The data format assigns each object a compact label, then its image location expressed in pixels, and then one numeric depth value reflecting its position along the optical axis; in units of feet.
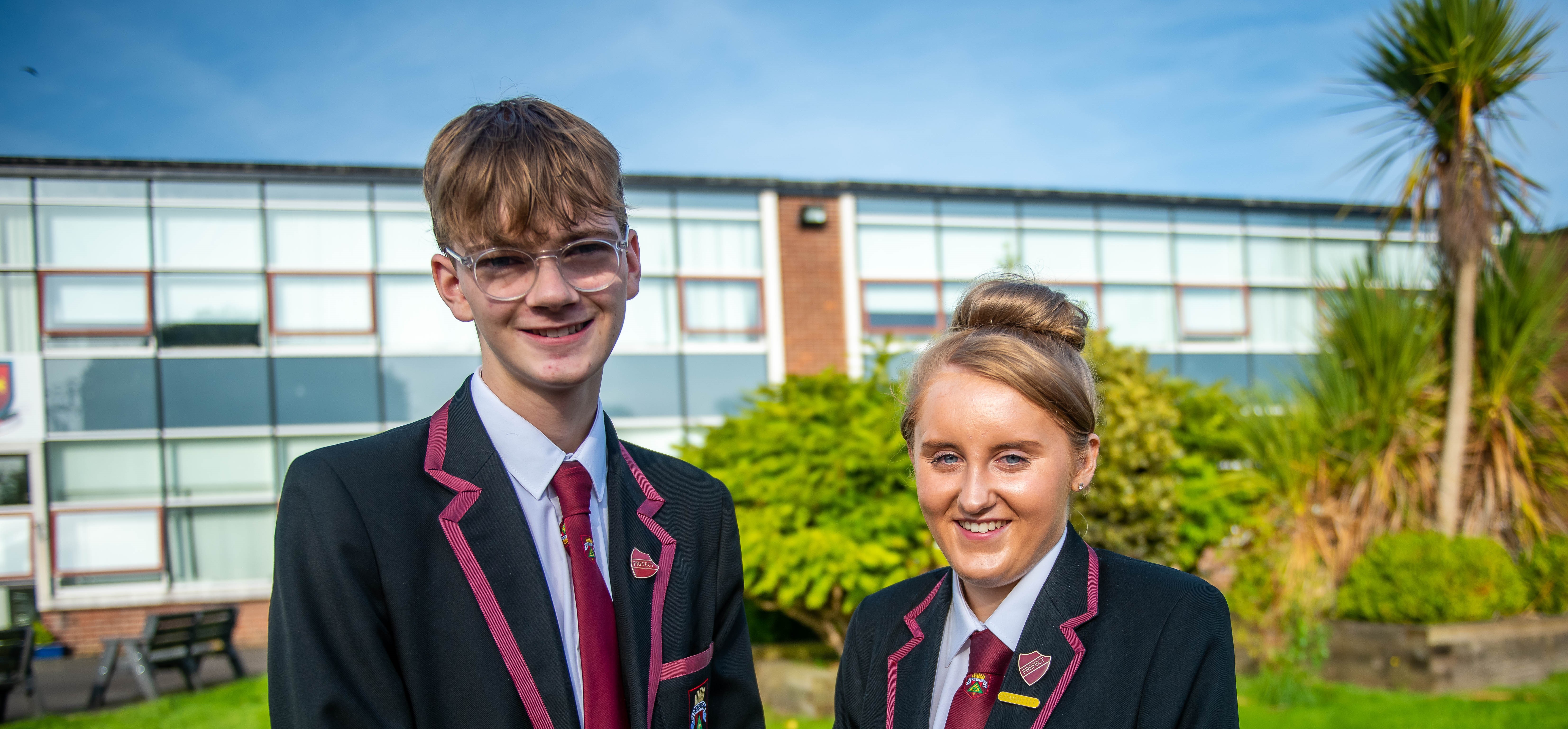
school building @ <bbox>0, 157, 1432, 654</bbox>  50.11
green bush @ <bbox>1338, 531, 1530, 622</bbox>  23.36
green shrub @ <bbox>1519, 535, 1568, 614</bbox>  25.40
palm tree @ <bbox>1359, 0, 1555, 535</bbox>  26.32
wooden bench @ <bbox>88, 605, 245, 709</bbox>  32.45
